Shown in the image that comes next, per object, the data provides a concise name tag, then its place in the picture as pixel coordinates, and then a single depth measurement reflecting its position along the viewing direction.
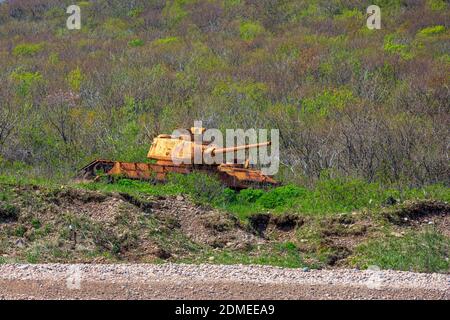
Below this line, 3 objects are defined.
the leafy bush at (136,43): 65.25
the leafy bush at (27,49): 64.56
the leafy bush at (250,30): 65.69
